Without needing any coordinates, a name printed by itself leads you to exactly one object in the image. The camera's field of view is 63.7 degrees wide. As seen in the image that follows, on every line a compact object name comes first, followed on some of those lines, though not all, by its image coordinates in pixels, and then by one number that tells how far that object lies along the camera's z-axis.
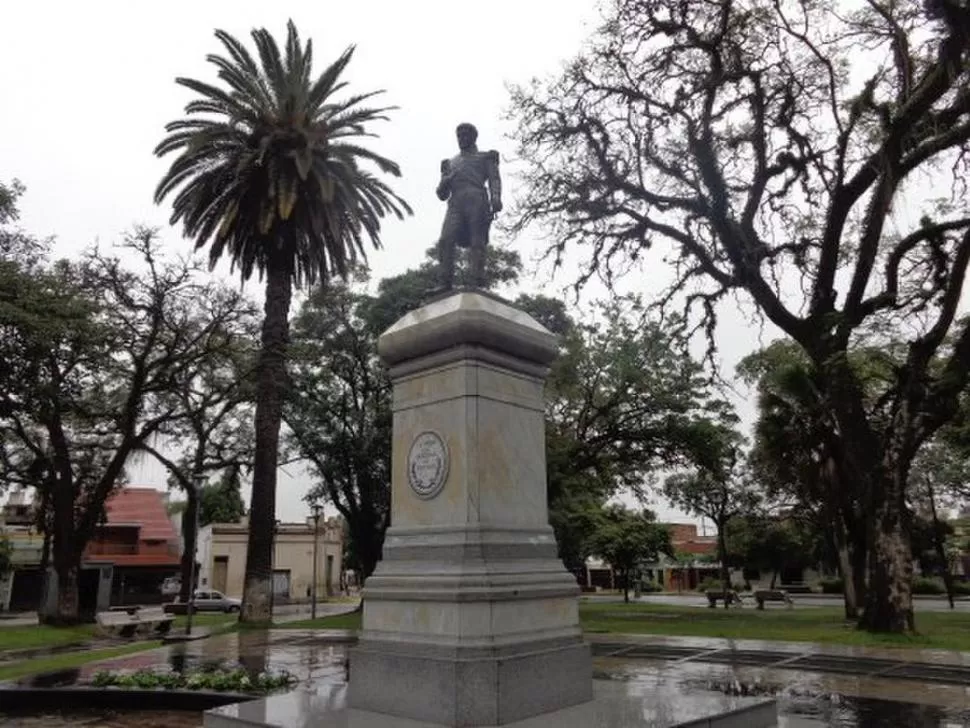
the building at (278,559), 56.84
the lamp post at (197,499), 20.95
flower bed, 9.34
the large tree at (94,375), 22.17
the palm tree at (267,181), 23.38
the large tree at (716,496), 40.88
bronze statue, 8.74
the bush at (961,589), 47.81
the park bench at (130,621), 21.21
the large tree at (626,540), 37.78
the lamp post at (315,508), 29.98
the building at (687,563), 69.81
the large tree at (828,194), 16.27
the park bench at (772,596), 34.14
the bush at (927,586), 50.34
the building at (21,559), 46.25
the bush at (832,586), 53.33
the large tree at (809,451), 21.52
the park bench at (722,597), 34.88
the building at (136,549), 47.28
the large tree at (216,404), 25.36
